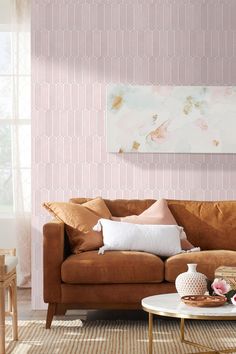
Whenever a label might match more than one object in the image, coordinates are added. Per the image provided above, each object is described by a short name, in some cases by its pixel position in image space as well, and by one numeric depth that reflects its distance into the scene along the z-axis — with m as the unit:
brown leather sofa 5.30
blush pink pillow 5.82
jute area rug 4.73
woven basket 4.37
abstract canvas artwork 6.45
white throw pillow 5.57
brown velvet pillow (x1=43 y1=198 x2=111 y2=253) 5.64
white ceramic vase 4.33
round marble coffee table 3.91
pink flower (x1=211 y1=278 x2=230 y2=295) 4.27
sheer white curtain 7.75
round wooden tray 4.07
